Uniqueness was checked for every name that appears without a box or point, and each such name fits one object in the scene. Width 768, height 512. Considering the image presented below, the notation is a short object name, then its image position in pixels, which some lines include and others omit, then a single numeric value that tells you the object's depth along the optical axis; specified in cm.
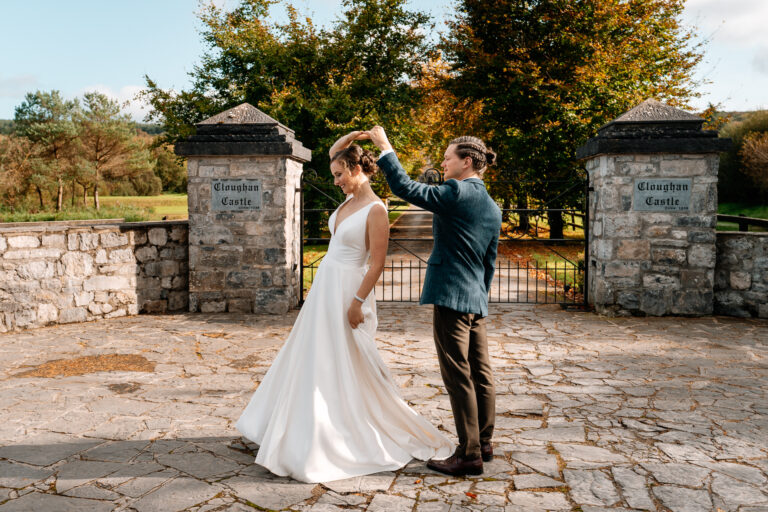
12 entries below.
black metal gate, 916
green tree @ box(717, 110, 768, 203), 3606
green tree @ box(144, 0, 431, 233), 1897
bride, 319
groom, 308
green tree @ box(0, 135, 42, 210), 3397
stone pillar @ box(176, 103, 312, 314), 779
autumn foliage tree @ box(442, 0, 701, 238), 1468
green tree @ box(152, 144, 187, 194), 6338
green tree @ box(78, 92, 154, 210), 4184
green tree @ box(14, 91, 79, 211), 3825
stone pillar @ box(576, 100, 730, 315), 749
